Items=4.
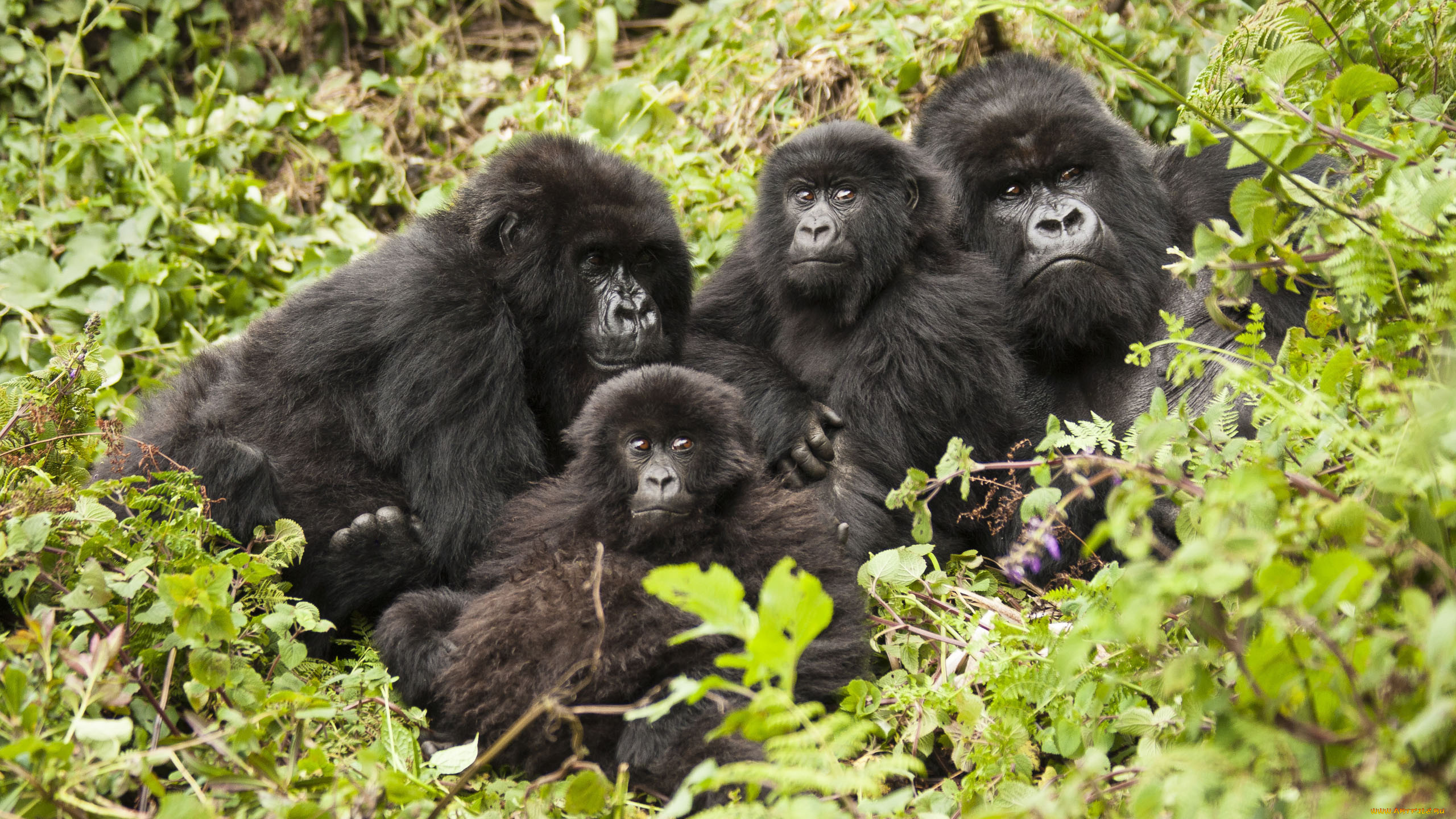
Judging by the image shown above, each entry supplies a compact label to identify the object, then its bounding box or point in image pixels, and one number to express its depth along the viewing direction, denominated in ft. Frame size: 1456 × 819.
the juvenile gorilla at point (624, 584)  17.84
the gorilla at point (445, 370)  23.16
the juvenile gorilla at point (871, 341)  24.23
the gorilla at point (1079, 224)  25.11
